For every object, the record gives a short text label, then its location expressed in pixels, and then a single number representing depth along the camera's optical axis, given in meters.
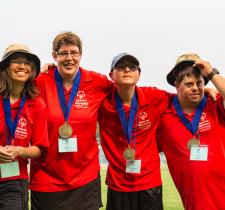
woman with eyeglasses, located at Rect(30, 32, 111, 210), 3.93
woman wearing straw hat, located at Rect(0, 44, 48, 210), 3.58
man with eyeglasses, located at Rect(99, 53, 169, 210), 4.11
